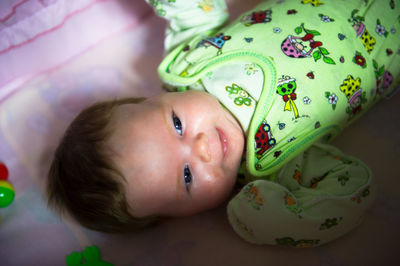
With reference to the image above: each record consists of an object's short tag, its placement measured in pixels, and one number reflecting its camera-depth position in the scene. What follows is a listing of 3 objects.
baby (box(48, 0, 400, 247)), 0.43
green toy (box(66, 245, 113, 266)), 0.47
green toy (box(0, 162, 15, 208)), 0.50
